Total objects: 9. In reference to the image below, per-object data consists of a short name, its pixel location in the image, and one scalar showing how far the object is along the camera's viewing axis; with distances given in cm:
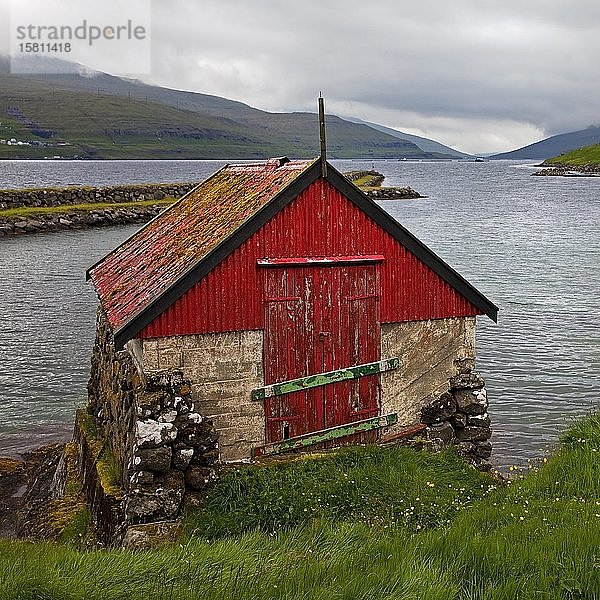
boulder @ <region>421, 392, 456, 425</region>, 1444
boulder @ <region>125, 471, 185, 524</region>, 1129
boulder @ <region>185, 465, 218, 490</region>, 1154
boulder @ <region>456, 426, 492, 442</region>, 1446
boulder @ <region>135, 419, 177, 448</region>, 1120
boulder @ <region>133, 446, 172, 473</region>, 1124
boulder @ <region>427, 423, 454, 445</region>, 1431
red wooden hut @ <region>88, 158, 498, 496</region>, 1192
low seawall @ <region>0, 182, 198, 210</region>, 7338
